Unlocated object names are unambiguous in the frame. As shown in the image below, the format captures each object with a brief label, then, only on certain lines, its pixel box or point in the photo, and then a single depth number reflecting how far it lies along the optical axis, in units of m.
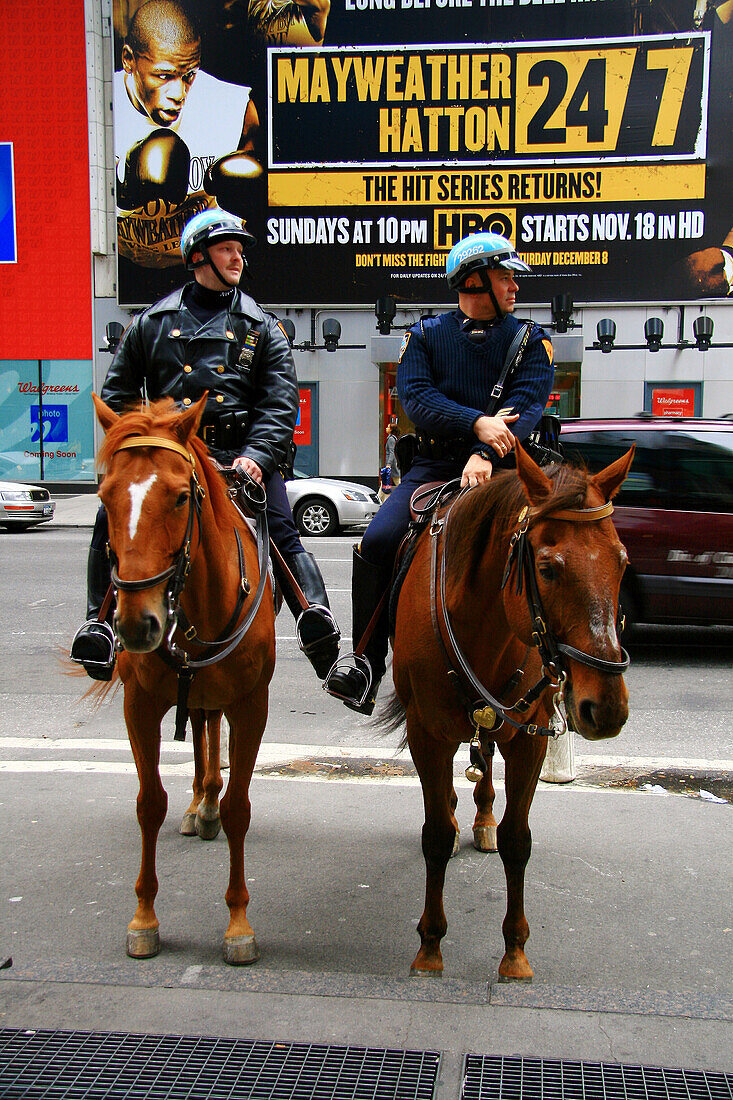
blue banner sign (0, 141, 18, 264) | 24.70
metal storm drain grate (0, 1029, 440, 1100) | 2.79
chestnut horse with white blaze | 2.84
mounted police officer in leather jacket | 4.19
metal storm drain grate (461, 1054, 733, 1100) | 2.80
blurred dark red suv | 8.60
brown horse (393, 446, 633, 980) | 2.61
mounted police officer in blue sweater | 4.06
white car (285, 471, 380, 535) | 18.47
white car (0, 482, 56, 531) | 19.19
